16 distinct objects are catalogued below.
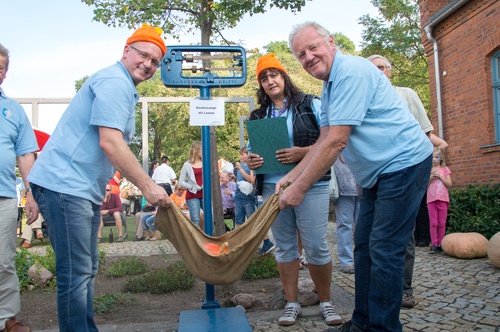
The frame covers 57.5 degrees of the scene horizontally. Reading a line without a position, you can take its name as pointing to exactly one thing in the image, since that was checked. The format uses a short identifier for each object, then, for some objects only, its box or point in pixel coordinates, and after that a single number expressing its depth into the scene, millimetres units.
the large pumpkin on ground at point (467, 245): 6387
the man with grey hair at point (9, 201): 3389
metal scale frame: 3801
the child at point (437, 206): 7113
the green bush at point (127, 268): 6039
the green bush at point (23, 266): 5235
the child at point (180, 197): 10344
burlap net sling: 2918
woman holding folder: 3512
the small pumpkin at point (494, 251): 5414
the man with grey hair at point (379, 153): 2615
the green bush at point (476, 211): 7348
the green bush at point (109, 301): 4195
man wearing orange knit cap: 2504
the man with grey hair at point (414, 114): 3863
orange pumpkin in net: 3020
